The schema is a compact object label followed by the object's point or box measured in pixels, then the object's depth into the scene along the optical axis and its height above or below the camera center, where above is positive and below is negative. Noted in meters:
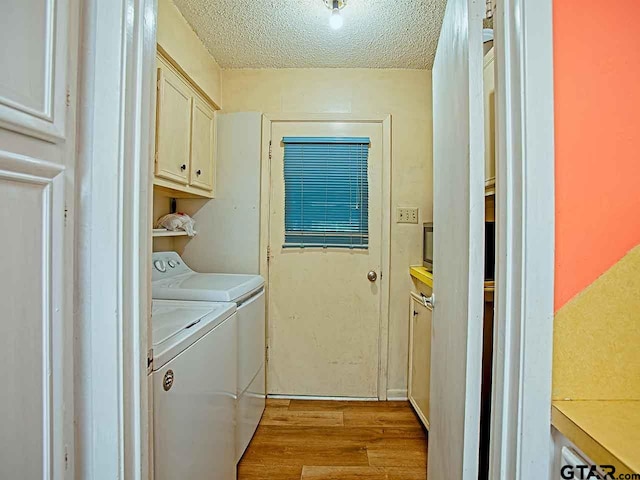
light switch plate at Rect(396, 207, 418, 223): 2.59 +0.17
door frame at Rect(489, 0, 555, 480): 0.74 +0.00
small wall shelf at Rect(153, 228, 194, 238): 2.04 +0.02
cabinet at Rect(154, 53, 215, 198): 1.73 +0.55
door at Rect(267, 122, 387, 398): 2.60 -0.47
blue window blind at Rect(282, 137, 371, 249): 2.58 +0.32
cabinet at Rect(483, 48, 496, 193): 1.26 +0.39
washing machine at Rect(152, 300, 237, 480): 1.05 -0.52
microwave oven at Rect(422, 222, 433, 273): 2.34 -0.04
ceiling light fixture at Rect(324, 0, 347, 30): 1.81 +1.13
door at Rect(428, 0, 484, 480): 0.90 -0.03
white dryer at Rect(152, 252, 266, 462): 1.75 -0.37
